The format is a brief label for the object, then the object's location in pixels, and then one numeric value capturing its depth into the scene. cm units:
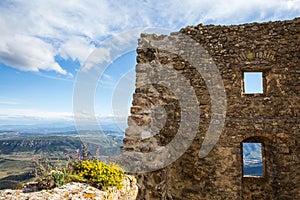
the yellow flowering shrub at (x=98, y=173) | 301
